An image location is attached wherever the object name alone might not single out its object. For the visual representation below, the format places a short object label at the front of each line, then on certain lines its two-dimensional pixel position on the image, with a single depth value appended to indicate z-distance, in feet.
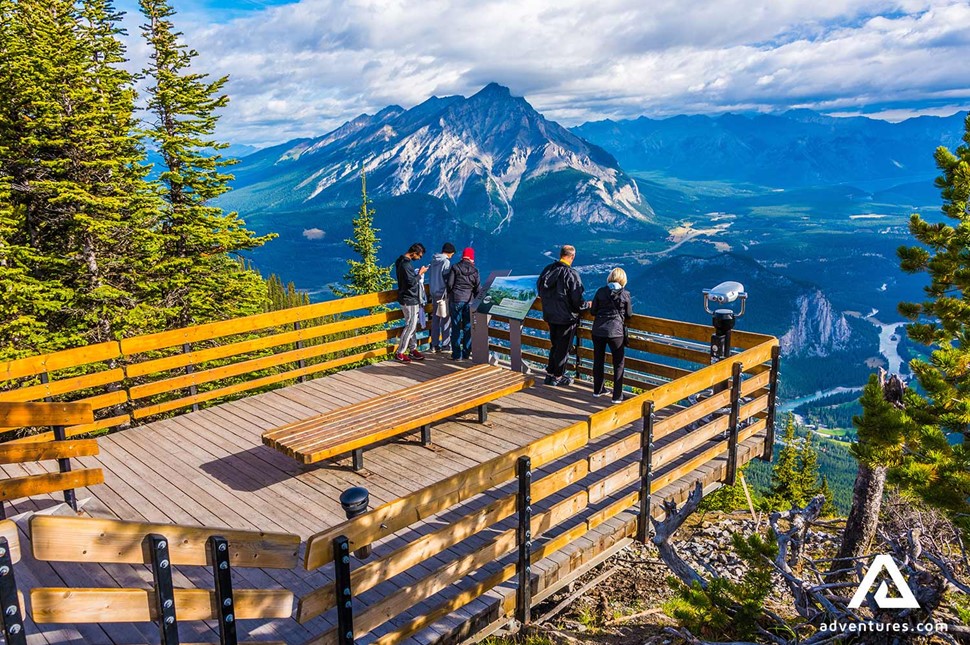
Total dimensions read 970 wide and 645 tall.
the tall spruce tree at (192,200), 59.26
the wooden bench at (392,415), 22.29
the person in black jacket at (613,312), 29.27
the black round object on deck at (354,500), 16.01
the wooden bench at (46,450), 15.80
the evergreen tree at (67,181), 45.16
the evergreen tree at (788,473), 112.78
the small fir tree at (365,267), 104.47
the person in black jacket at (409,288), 35.70
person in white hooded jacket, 36.65
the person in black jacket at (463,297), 36.17
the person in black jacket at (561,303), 30.94
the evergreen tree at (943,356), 19.49
